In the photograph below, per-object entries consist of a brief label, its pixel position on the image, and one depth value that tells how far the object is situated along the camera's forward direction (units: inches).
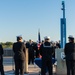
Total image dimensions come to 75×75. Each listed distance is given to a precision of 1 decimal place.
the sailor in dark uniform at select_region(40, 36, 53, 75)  299.4
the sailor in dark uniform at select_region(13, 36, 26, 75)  301.5
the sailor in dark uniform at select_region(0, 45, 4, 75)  314.1
